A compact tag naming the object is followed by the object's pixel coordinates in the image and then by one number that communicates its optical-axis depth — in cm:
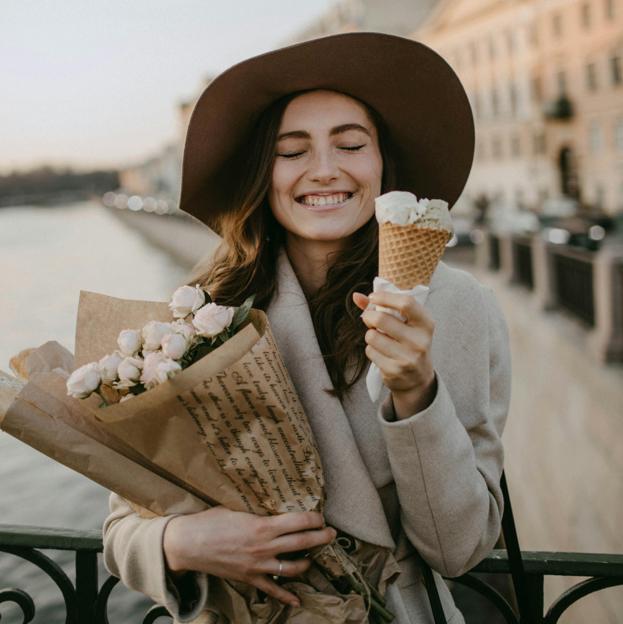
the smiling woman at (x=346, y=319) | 139
